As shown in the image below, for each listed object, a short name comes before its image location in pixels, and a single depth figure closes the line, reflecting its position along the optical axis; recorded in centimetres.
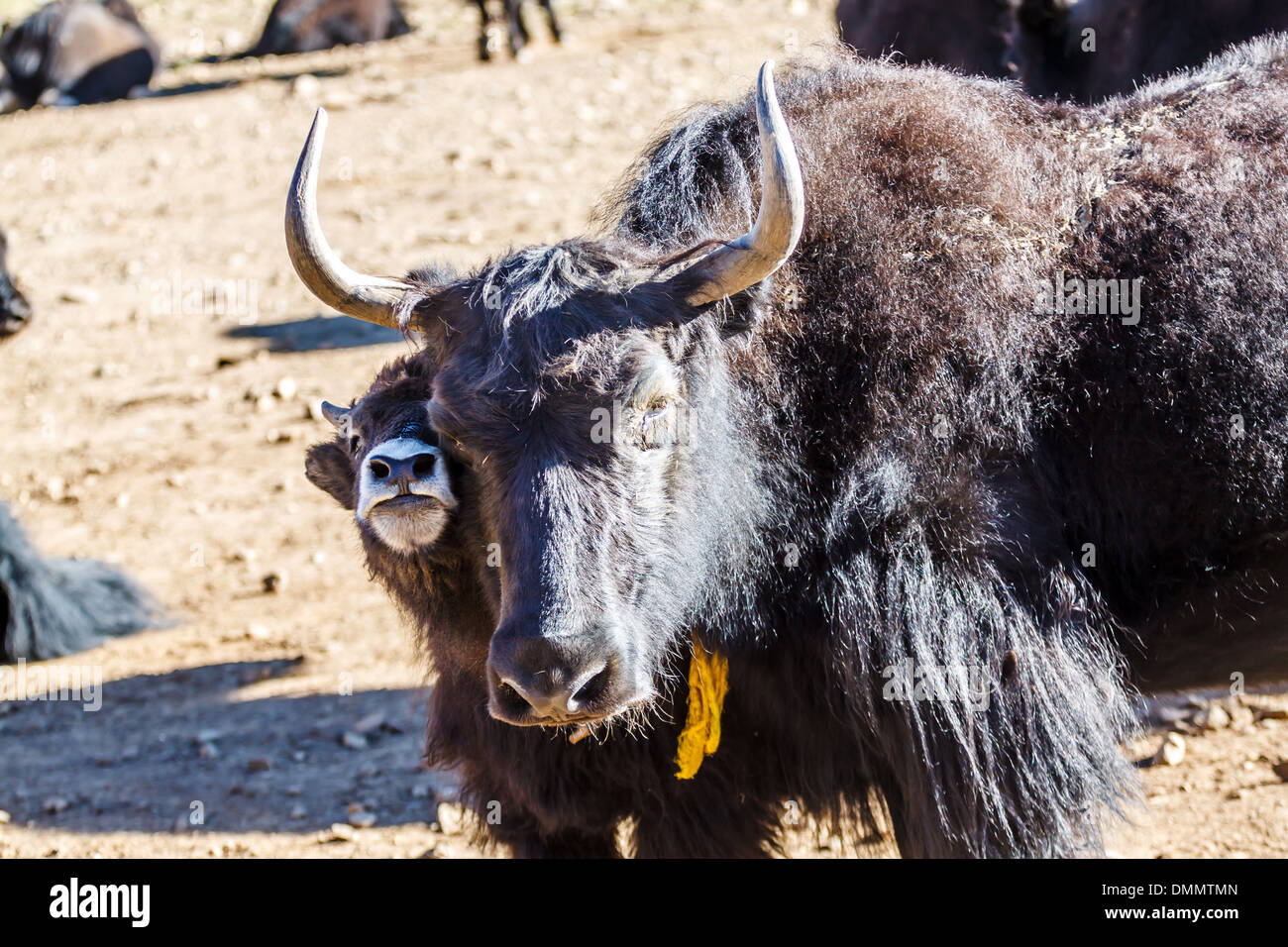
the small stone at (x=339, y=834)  411
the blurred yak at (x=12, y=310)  870
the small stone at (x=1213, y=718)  446
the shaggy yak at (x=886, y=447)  276
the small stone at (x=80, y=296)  929
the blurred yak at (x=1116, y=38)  520
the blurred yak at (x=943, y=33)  621
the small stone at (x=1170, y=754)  426
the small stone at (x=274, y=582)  571
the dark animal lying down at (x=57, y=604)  541
